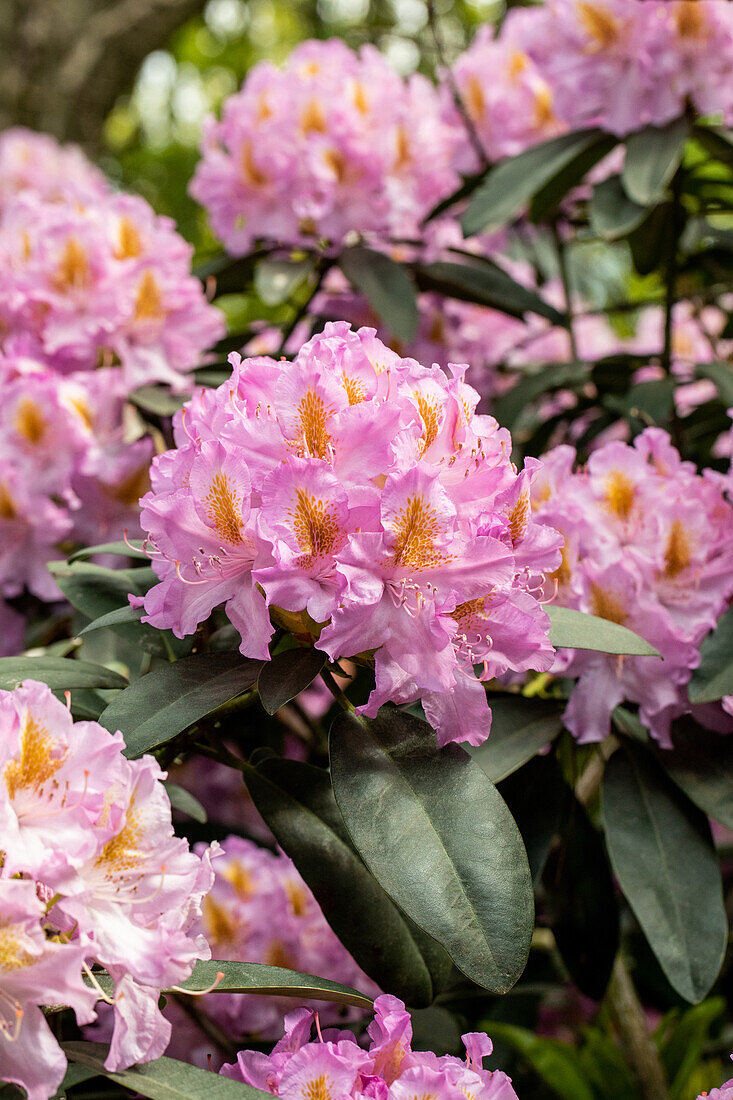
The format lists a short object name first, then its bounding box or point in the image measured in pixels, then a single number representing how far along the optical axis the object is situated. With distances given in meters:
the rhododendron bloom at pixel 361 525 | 0.60
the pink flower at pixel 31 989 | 0.49
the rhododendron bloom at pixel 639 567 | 0.80
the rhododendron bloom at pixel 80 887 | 0.50
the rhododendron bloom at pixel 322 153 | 1.34
